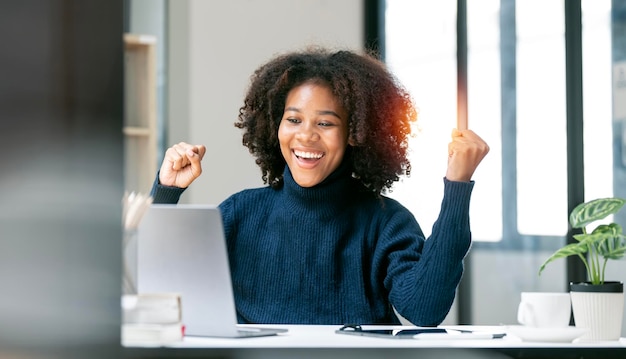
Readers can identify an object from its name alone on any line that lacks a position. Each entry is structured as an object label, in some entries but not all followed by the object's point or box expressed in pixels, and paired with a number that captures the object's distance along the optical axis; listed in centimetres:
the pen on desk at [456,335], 246
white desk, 187
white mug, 258
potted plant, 275
